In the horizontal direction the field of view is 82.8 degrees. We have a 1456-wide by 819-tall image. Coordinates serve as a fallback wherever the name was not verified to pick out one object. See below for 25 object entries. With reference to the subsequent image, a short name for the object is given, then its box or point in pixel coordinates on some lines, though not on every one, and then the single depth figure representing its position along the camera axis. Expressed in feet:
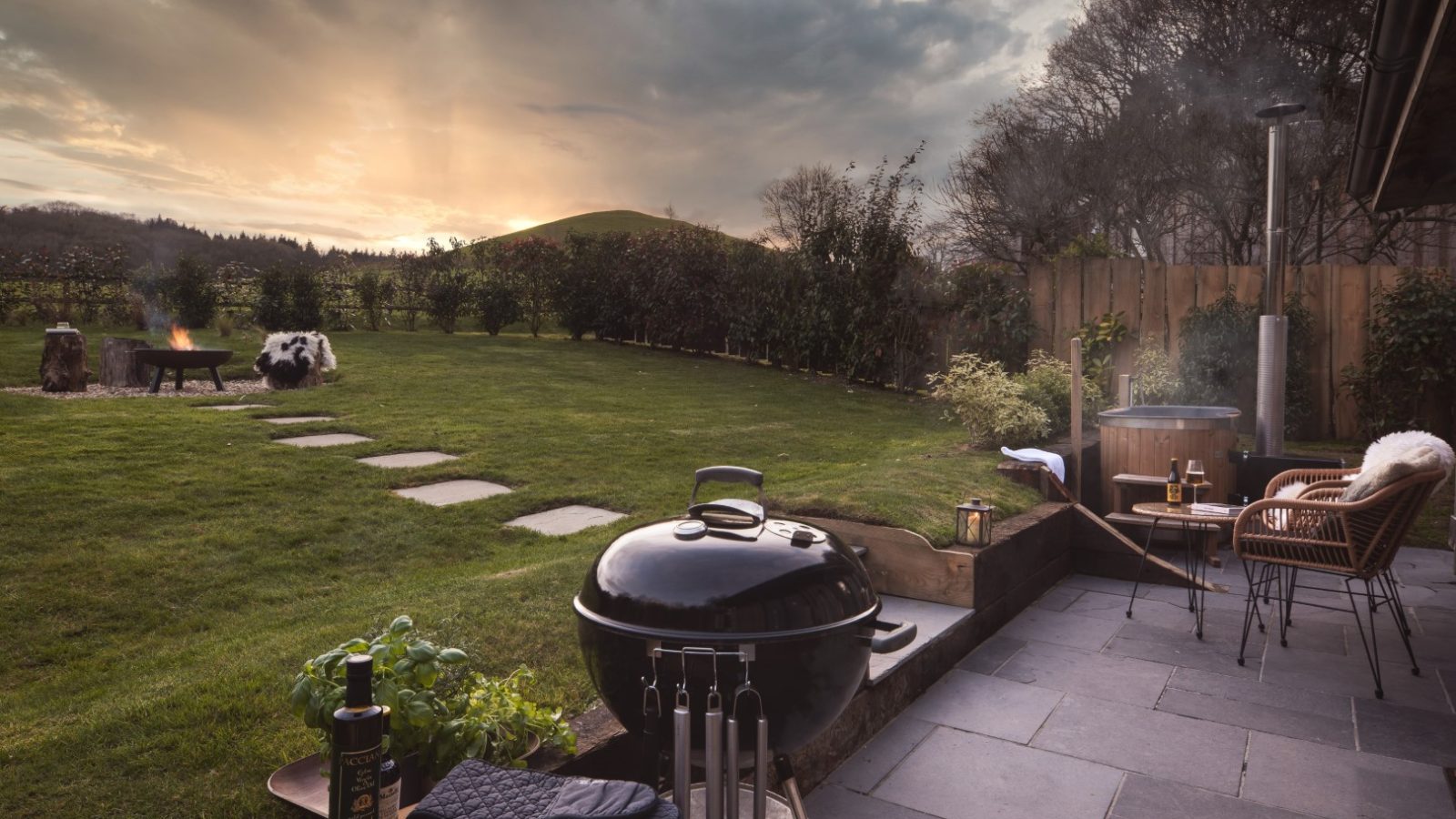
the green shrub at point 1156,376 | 26.61
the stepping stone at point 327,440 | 20.92
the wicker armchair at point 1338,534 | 10.46
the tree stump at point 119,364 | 31.42
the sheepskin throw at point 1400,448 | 10.53
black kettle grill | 4.80
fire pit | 28.89
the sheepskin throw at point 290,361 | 31.30
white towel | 16.63
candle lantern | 12.16
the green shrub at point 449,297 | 52.70
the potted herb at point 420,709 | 5.00
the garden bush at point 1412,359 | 23.65
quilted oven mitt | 4.14
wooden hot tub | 17.89
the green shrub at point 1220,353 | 26.73
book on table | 13.21
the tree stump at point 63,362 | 28.66
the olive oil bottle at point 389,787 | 4.56
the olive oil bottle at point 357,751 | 4.26
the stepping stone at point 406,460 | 19.13
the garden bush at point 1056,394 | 21.83
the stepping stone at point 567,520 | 15.17
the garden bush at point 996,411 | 19.69
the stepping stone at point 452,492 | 16.65
